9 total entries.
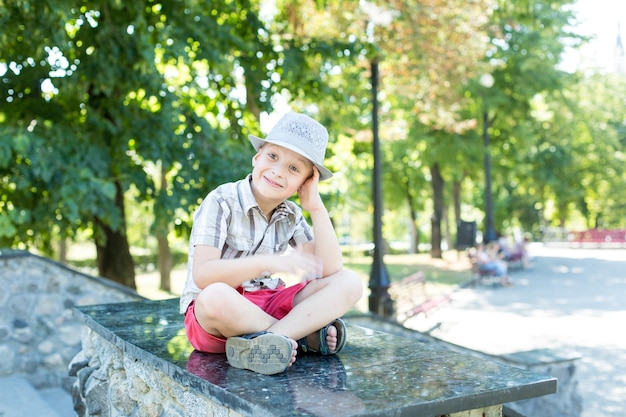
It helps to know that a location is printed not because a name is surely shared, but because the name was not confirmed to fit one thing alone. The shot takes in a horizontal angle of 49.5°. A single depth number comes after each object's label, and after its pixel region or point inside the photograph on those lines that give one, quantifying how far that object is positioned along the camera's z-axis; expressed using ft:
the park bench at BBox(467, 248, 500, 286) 59.65
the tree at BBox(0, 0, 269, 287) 23.61
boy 9.98
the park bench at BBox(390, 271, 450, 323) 35.58
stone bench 8.01
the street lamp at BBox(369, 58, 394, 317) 33.68
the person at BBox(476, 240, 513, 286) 59.67
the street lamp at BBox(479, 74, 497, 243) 73.22
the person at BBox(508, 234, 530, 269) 74.69
